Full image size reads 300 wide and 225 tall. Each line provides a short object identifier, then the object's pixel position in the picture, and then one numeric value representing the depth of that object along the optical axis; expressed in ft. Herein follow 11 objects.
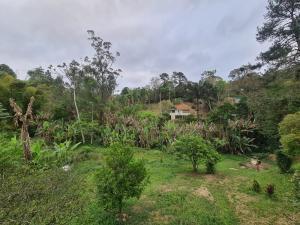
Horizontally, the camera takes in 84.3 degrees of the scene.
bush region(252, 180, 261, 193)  23.53
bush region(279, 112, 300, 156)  22.10
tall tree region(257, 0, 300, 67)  43.34
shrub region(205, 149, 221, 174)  29.76
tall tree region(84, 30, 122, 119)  55.60
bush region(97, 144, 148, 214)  16.98
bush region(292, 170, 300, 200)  15.29
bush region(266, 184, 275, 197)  22.62
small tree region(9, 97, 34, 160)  29.34
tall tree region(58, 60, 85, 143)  55.00
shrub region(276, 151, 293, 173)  29.93
